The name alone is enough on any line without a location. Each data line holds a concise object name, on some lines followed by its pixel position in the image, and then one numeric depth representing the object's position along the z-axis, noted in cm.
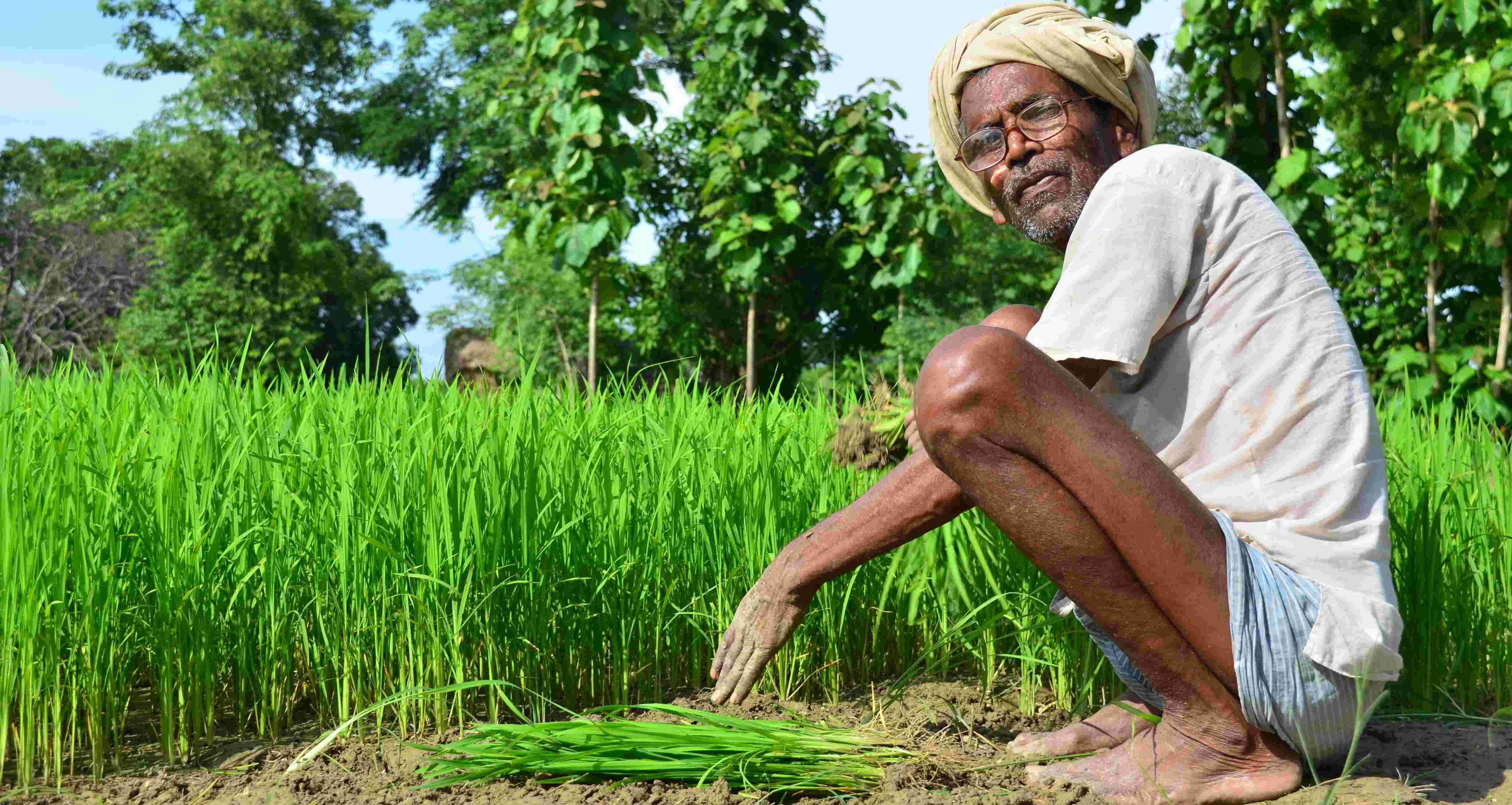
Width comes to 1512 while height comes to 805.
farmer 152
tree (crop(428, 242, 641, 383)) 1045
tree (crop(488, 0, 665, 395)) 588
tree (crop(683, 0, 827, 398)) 705
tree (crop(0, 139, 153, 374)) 1568
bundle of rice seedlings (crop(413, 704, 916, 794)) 173
